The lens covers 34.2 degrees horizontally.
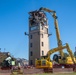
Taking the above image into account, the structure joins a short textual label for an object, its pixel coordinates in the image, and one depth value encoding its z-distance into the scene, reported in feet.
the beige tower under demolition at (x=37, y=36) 147.98
